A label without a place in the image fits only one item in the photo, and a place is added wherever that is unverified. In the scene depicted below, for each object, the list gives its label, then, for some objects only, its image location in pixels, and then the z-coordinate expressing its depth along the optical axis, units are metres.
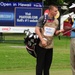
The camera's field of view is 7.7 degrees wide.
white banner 40.22
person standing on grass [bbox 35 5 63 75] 11.89
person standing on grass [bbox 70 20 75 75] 12.06
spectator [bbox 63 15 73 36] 12.28
